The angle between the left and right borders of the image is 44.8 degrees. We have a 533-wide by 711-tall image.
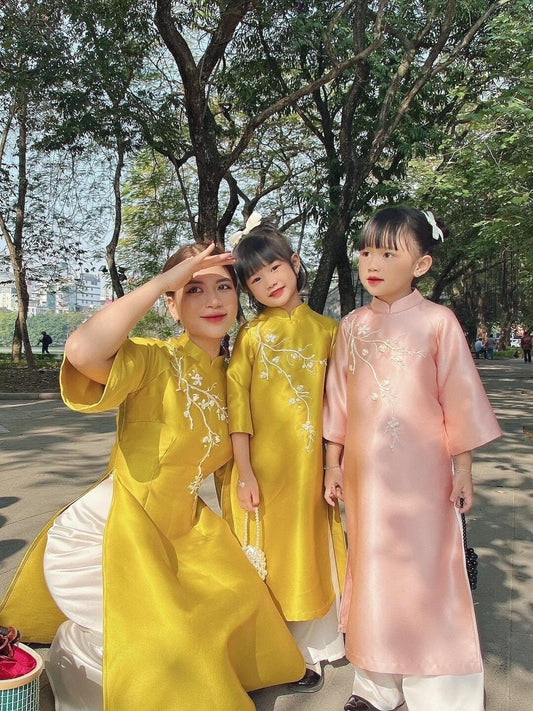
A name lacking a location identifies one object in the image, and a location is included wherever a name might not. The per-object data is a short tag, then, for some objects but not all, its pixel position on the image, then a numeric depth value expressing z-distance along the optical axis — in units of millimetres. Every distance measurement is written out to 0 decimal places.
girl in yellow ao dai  2209
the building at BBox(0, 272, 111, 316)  18672
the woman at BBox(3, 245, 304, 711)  1712
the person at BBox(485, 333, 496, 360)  30945
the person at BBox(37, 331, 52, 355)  25556
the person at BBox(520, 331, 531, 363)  27605
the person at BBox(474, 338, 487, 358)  30438
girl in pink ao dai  1960
